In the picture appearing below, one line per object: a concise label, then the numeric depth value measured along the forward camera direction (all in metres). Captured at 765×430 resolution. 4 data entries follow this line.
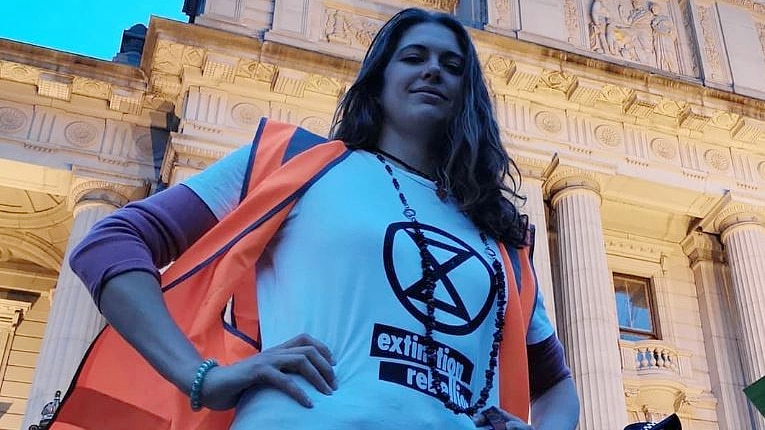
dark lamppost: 11.18
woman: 1.74
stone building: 14.19
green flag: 3.09
